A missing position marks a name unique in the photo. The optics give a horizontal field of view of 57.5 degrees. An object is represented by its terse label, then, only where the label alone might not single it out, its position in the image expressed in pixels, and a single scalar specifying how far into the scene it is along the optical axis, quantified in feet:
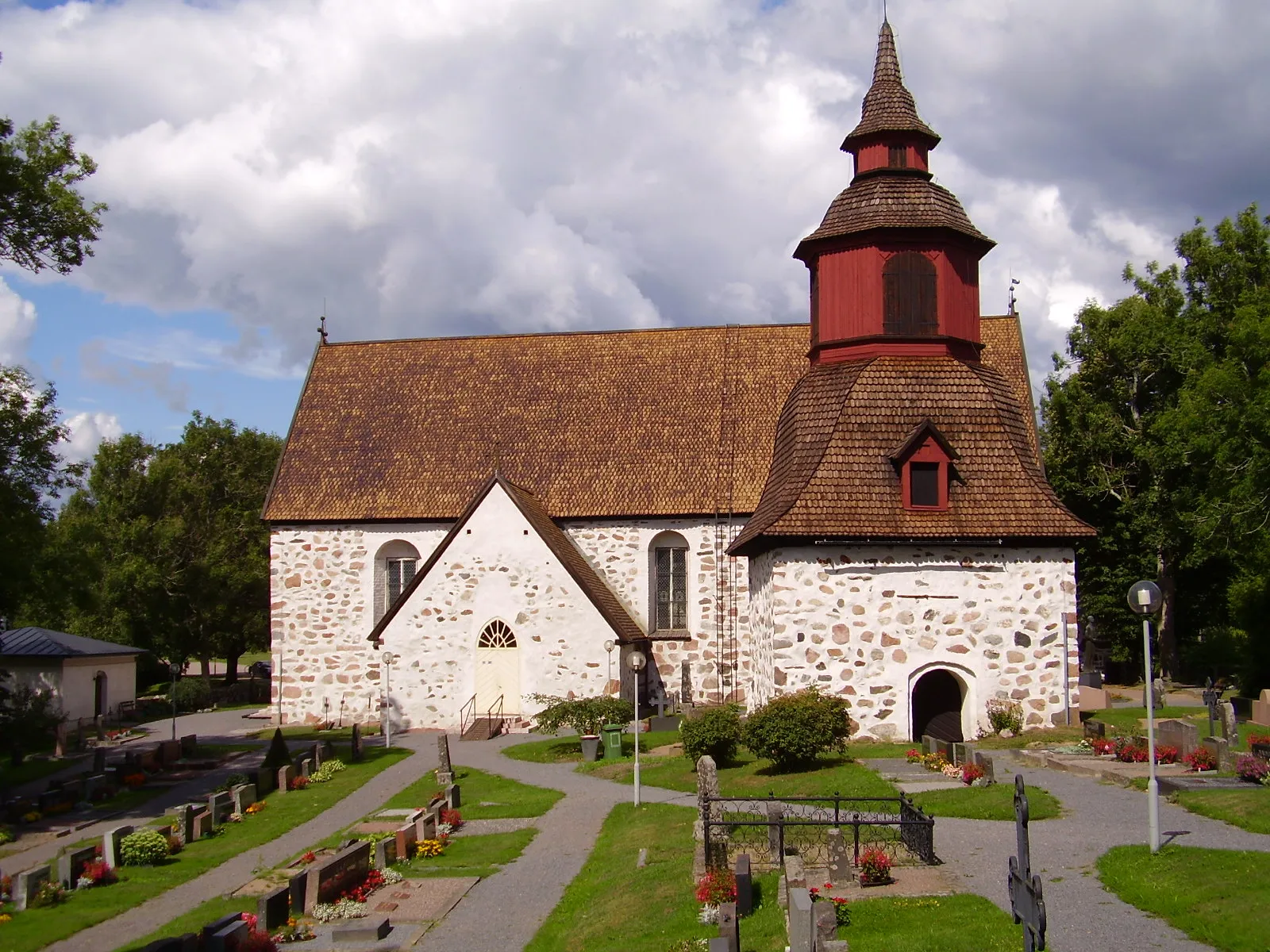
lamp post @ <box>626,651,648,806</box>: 73.92
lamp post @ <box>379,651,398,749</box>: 105.40
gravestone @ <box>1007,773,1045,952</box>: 26.61
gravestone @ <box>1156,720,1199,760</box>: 64.18
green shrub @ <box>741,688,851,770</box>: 67.36
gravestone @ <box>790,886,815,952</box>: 33.86
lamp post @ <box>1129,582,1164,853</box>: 44.45
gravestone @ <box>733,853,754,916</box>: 41.91
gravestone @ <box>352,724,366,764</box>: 92.73
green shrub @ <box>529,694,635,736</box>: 92.79
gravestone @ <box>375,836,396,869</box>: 57.77
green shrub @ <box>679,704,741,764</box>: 72.95
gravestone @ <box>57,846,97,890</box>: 57.52
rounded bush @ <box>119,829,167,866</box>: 61.67
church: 77.61
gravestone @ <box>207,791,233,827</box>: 70.90
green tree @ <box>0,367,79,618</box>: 77.15
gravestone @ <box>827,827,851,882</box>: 43.55
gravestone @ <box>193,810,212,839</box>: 69.00
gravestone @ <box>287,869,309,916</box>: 50.47
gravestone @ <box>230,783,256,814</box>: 75.87
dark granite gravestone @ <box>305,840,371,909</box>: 51.01
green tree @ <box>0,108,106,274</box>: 78.07
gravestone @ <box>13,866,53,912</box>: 54.24
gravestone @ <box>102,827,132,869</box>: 60.75
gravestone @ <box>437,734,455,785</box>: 78.74
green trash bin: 88.84
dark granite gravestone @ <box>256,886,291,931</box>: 48.29
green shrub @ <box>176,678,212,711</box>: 153.16
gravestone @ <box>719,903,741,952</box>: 35.76
